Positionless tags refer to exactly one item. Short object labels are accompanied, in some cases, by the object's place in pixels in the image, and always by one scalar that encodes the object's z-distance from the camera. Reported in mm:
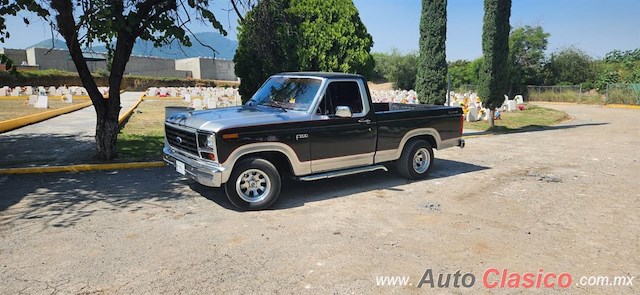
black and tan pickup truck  5430
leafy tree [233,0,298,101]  9766
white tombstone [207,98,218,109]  19384
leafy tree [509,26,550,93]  43531
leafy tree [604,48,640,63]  48550
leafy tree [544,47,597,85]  43250
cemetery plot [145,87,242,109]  34762
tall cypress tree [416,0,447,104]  15414
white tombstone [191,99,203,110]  20641
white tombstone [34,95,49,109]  20578
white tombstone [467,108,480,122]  18234
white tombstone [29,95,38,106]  21278
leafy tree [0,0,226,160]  7074
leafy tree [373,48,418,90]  51156
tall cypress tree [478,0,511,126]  15711
